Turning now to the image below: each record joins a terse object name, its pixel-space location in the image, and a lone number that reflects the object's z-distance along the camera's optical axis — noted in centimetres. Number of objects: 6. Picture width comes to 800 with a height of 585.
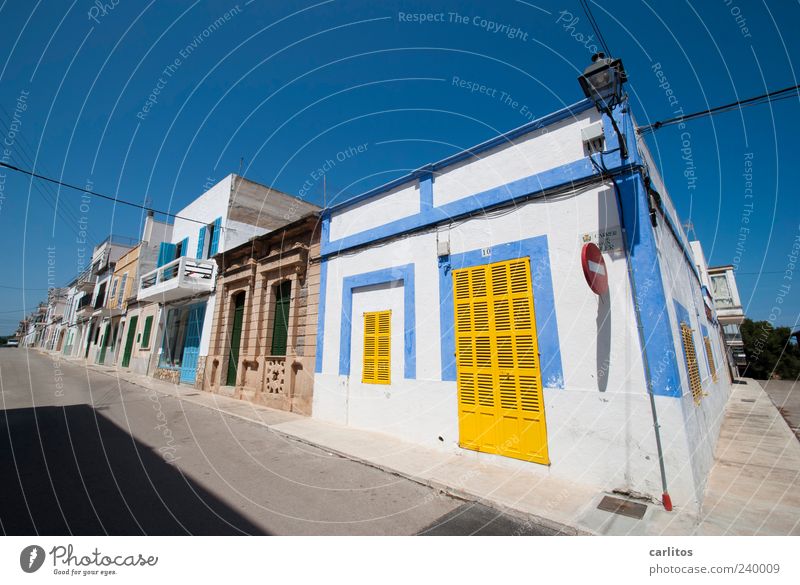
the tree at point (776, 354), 2314
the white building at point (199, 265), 1406
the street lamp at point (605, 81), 420
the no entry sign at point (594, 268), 406
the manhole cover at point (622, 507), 365
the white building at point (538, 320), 426
